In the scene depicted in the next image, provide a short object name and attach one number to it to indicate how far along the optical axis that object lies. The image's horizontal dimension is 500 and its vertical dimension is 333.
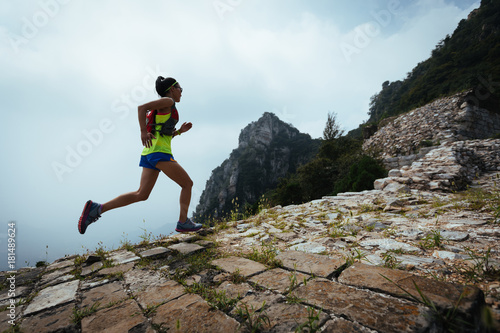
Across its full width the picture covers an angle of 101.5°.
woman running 2.71
